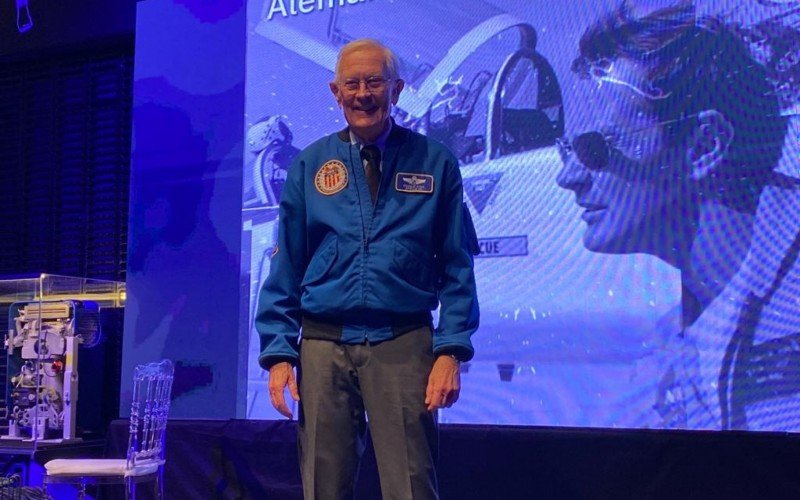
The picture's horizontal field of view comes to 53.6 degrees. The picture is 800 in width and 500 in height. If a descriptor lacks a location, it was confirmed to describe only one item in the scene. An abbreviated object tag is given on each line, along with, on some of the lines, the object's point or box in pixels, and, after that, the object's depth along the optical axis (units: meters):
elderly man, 1.64
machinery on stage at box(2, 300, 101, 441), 3.68
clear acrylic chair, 3.08
